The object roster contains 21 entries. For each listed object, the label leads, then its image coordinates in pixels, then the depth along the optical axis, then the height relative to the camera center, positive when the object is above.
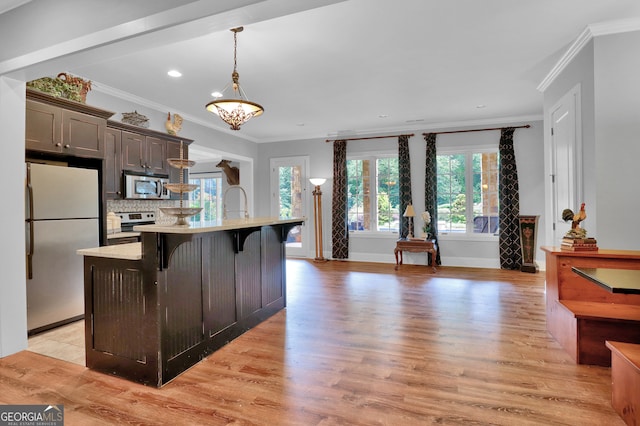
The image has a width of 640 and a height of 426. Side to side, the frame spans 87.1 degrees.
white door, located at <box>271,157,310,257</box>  7.54 +0.43
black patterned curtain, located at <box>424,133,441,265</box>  6.41 +0.52
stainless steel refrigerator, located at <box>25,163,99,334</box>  3.00 -0.19
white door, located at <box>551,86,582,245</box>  3.38 +0.56
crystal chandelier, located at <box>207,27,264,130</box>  3.00 +0.97
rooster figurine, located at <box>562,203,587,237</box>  2.75 -0.07
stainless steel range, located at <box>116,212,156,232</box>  4.47 -0.06
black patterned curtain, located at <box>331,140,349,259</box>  7.09 +0.24
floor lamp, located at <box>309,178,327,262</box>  7.15 -0.15
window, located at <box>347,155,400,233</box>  6.84 +0.38
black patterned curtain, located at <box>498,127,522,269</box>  5.94 +0.11
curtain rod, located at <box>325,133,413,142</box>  6.74 +1.53
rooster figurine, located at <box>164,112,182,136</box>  4.98 +1.35
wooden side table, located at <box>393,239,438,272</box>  5.89 -0.63
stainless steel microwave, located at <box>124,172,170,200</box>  4.36 +0.39
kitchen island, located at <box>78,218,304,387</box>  2.18 -0.62
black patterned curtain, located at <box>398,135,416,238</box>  6.59 +0.63
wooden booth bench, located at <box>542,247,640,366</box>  2.39 -0.75
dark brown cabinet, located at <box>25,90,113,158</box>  3.04 +0.87
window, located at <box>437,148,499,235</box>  6.20 +0.36
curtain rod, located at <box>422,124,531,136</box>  5.91 +1.49
